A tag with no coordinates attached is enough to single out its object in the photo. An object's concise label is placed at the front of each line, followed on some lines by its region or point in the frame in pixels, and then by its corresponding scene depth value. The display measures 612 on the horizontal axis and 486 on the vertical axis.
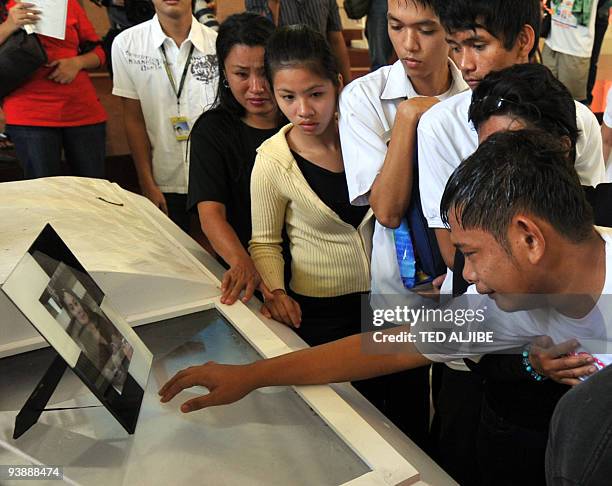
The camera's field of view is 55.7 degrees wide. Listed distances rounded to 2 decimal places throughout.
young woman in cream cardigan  1.22
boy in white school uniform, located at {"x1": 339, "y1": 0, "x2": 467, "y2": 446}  1.12
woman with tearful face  1.36
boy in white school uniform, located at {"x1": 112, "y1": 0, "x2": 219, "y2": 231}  1.92
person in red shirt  1.99
